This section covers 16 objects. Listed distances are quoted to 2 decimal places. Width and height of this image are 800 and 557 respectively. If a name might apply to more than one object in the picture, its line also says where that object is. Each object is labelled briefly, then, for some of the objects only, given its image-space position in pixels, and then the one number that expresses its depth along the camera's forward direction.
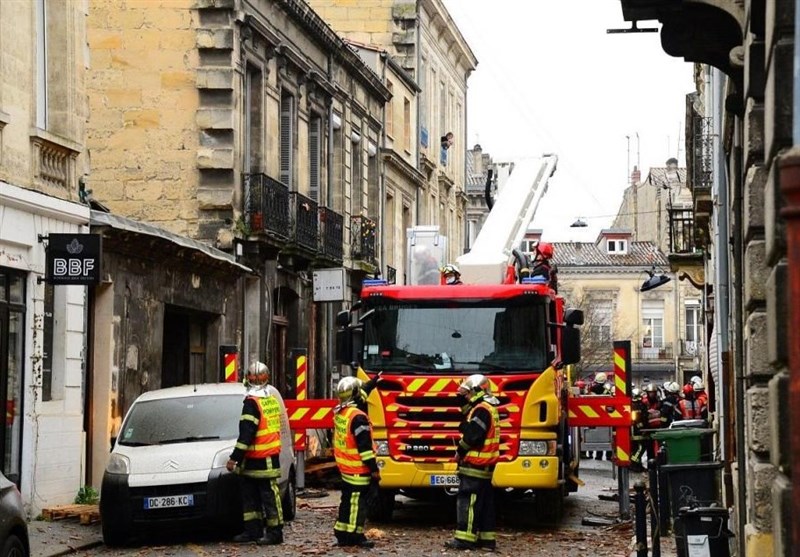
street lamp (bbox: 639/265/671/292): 35.31
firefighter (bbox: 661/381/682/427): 28.75
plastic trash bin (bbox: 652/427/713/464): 15.64
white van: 15.21
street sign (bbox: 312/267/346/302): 27.94
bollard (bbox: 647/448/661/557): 12.64
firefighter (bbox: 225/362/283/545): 15.19
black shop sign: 17.91
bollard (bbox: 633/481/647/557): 12.37
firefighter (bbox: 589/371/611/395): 32.96
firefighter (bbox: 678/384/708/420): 27.36
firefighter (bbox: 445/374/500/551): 15.30
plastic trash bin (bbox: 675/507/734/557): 11.22
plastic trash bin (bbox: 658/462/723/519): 13.73
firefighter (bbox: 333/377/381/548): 15.24
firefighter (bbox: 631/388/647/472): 27.78
